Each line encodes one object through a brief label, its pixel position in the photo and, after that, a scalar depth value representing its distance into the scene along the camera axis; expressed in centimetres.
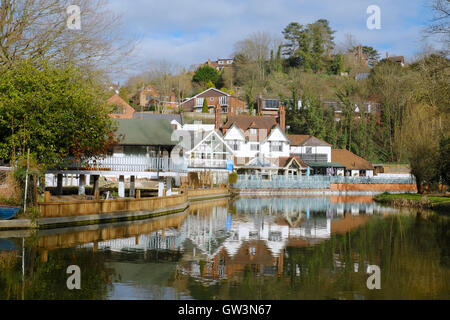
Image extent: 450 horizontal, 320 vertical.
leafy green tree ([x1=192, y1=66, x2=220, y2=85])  12800
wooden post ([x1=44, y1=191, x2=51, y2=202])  2525
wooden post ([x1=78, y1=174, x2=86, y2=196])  4125
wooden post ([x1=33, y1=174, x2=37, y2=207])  2448
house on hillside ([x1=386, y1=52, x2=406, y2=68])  14439
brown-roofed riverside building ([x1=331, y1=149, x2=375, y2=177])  8856
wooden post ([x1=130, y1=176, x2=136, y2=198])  4508
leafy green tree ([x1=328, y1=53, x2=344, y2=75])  13038
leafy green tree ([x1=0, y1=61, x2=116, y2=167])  2889
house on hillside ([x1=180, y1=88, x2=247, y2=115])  10750
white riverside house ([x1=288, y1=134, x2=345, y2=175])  8831
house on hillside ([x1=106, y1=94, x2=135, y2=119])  9256
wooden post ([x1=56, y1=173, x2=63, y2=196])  3959
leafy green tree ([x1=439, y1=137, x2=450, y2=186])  4366
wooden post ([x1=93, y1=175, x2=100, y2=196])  3984
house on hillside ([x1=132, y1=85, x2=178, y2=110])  11721
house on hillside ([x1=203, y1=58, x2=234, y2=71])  17462
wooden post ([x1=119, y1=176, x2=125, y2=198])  4036
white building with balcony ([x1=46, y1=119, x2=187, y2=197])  3684
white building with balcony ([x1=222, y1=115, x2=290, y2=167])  8262
